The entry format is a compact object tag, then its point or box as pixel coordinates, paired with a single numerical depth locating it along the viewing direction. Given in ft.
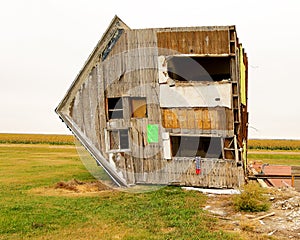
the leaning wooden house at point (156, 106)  60.29
